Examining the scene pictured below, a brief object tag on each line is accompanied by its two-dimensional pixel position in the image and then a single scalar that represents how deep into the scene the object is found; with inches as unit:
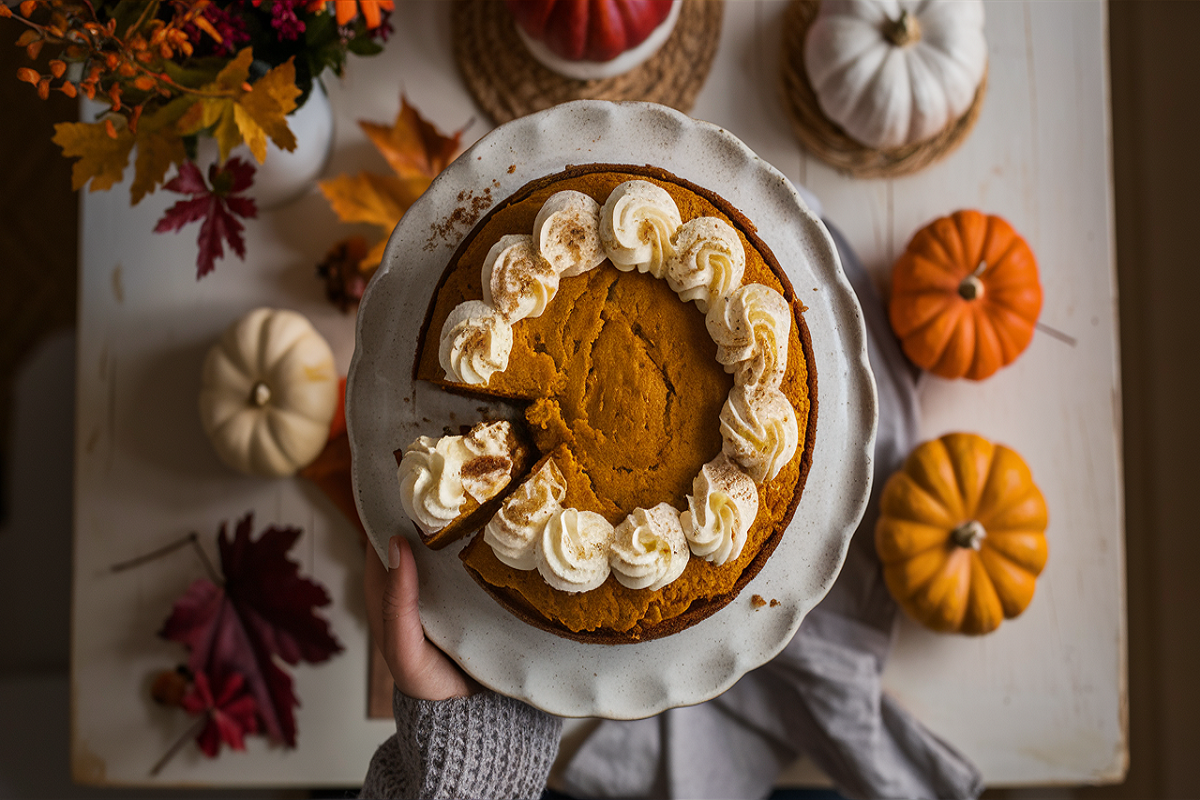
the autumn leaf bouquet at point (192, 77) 30.7
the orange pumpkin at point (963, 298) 38.2
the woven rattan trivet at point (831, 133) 39.4
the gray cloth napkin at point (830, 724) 38.7
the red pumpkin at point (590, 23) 36.4
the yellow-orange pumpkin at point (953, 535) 37.9
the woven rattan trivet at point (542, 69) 39.1
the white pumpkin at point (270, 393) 37.8
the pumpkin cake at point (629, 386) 31.2
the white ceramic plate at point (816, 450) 33.2
